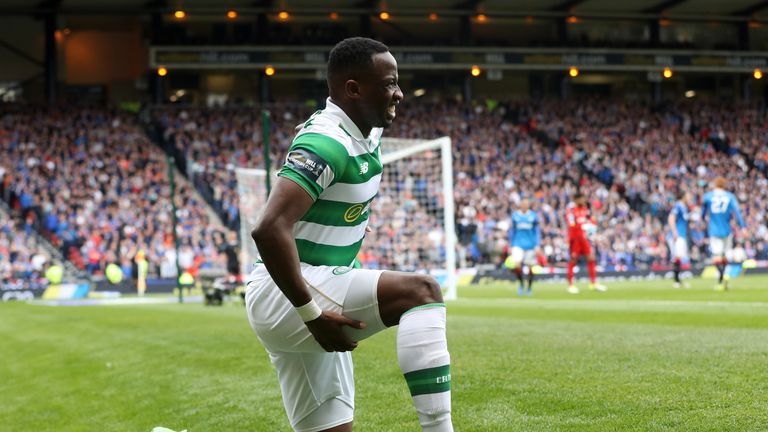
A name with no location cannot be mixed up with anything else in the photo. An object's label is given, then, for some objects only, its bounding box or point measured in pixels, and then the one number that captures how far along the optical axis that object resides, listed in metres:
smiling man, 3.59
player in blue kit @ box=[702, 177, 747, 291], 20.70
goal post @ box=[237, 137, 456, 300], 20.92
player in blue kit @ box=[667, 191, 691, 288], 22.58
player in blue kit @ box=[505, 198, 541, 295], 23.12
